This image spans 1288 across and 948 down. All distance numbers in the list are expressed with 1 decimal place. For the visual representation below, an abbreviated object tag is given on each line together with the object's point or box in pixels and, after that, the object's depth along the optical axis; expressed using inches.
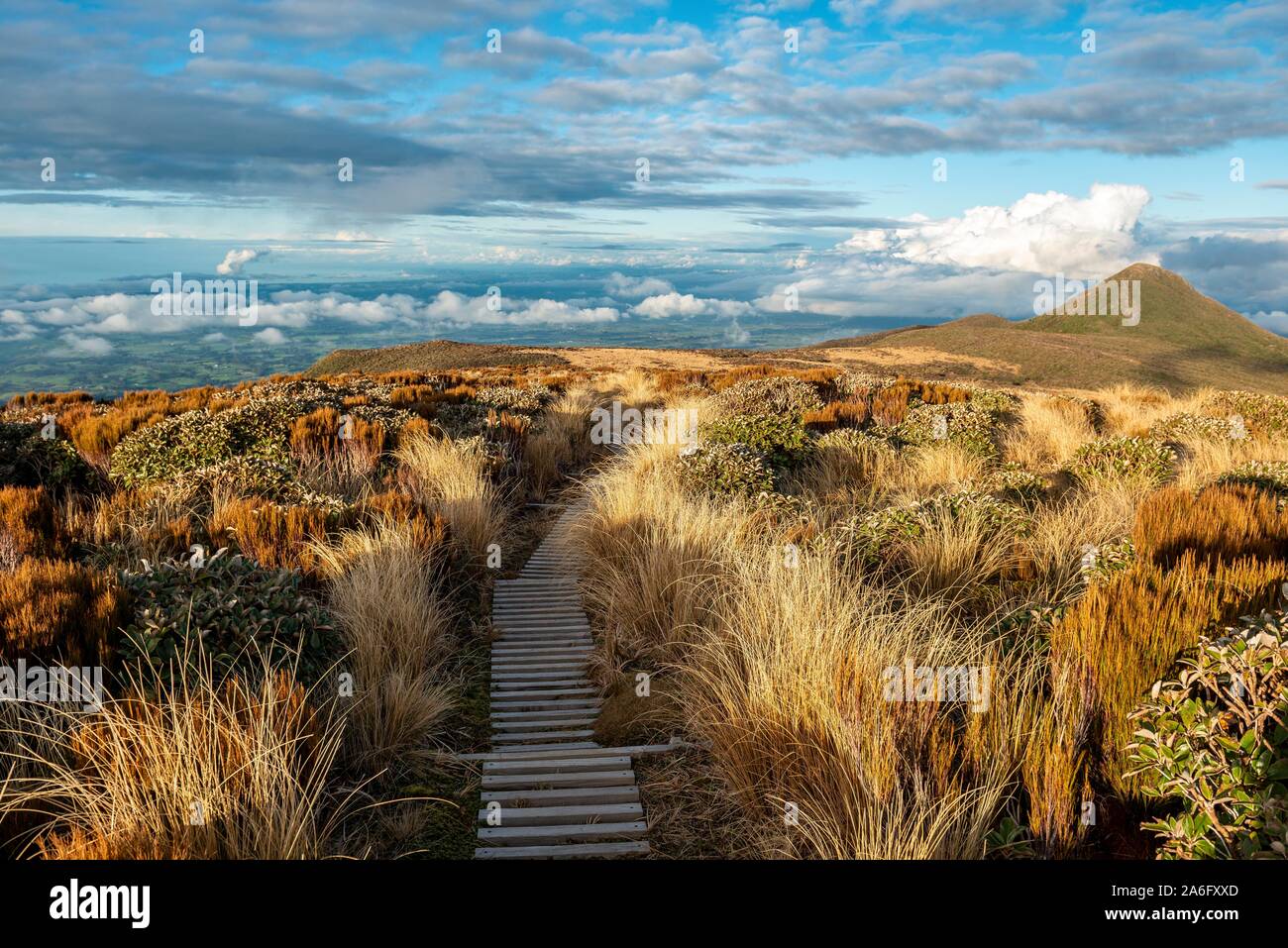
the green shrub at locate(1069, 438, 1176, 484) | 402.0
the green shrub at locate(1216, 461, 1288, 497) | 335.0
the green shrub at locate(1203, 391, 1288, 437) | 578.2
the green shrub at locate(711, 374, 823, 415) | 620.1
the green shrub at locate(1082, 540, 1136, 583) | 207.6
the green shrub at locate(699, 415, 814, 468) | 447.2
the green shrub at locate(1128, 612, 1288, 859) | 109.5
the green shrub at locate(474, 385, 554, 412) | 663.2
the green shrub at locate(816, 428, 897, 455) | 469.7
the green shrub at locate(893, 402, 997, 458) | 504.7
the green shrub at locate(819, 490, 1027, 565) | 271.6
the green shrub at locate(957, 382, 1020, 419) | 637.3
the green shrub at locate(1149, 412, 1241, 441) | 536.4
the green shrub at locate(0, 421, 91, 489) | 355.9
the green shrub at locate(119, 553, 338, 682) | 168.1
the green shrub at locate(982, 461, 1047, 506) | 364.5
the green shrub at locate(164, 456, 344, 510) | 322.0
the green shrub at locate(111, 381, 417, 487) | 380.5
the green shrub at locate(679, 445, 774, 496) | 360.0
